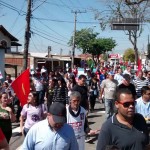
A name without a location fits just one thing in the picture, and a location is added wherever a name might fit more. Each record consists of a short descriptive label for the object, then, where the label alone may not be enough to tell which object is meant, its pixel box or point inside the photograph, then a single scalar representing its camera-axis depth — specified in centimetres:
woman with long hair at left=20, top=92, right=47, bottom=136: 692
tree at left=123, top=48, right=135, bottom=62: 8784
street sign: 1518
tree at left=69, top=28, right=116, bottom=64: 6203
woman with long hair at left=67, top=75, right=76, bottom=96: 1365
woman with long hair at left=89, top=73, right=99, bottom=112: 1598
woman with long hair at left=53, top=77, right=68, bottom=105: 1135
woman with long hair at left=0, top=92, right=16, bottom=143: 653
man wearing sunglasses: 353
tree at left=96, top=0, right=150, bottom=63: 2853
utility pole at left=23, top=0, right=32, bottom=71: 2334
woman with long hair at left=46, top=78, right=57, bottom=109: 1269
